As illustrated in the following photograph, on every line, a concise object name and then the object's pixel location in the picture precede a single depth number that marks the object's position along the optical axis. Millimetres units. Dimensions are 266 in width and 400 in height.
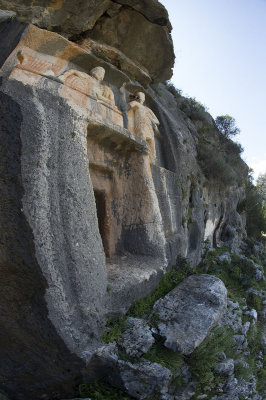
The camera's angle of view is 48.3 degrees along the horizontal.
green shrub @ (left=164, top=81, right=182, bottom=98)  10734
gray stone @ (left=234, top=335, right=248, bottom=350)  4737
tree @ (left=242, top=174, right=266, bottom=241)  14384
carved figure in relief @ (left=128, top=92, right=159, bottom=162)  5884
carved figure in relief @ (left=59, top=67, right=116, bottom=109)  4801
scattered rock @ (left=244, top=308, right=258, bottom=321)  5834
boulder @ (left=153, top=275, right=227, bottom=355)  3375
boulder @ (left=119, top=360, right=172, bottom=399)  2822
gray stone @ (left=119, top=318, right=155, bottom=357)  3129
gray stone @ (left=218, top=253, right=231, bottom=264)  8722
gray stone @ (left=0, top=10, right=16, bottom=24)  4609
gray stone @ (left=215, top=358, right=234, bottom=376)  3746
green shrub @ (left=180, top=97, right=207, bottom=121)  10289
